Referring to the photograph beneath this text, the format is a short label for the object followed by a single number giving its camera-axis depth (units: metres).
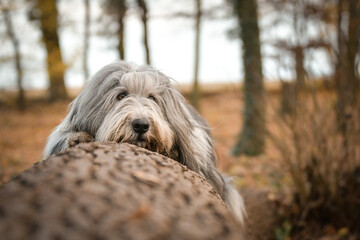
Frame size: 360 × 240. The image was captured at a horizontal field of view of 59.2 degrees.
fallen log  0.91
